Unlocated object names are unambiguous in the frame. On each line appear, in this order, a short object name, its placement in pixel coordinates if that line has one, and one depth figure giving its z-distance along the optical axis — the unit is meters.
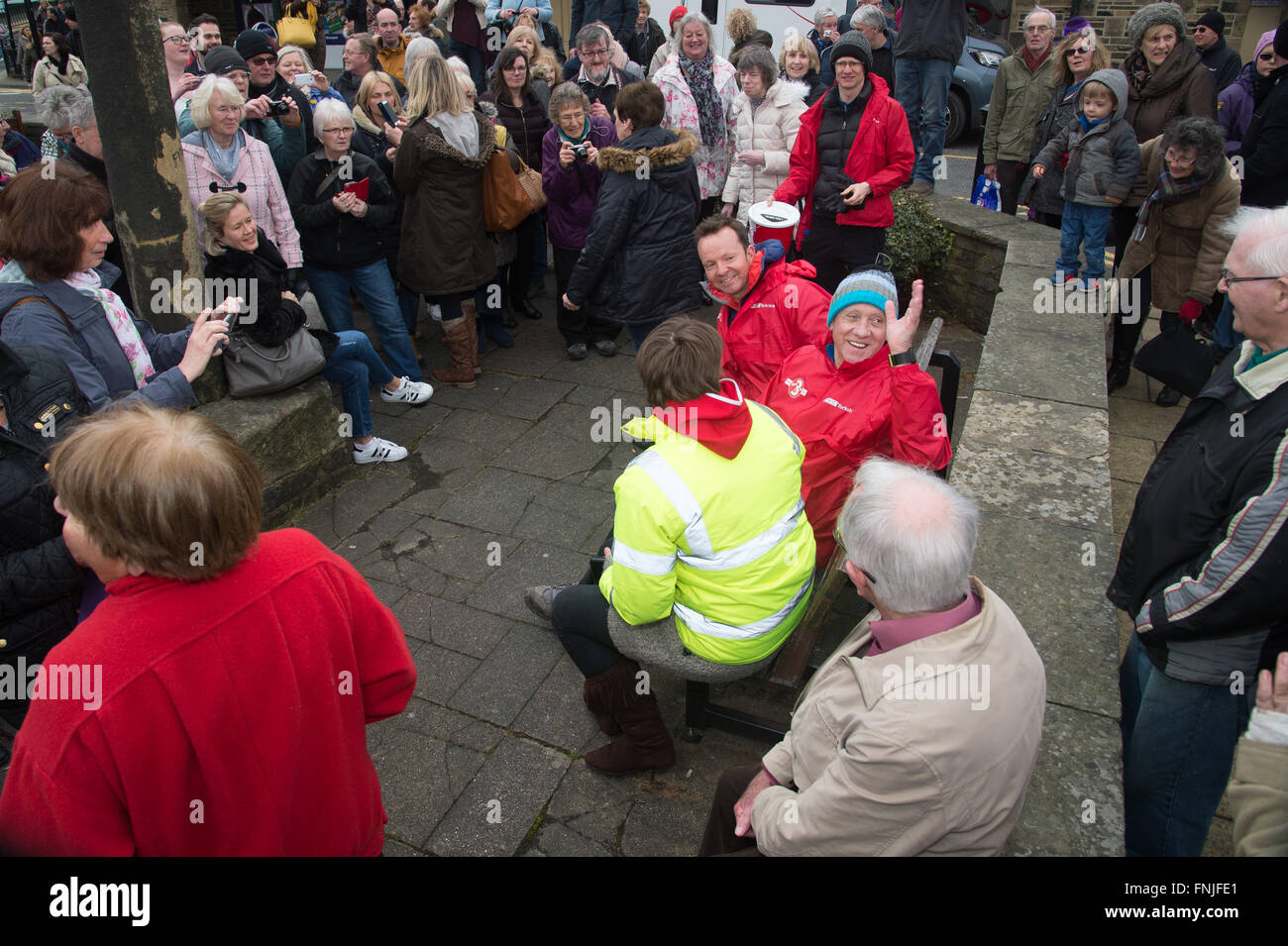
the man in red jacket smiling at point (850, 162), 5.35
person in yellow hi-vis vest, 2.49
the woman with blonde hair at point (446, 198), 5.34
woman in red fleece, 1.40
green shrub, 6.46
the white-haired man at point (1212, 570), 2.07
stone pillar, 3.60
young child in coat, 5.58
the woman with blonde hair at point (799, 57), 7.18
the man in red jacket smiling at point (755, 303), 3.81
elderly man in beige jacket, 1.68
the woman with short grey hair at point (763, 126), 6.60
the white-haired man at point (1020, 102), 7.05
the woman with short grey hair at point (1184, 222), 4.84
